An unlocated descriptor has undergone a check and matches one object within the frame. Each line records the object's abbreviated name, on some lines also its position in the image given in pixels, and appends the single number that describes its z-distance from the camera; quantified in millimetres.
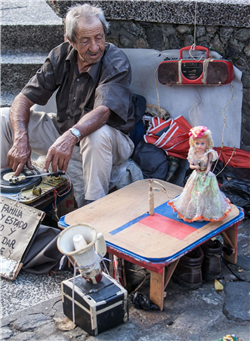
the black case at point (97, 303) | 2117
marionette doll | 2430
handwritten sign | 2766
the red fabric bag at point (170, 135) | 3803
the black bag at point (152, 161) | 3746
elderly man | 3115
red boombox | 3443
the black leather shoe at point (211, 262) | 2604
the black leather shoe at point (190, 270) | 2529
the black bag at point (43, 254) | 2764
